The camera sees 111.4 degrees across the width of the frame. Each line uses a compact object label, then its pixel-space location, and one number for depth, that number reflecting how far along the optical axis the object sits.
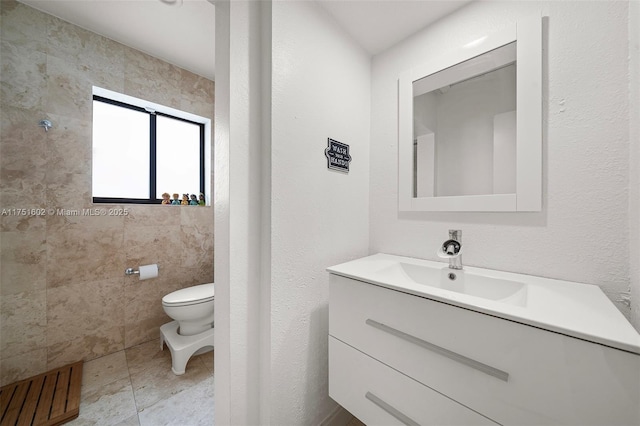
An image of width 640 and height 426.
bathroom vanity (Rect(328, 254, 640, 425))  0.45
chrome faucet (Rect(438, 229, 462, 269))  0.89
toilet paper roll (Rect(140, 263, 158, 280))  1.73
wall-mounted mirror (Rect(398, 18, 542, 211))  0.86
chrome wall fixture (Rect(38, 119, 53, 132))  1.40
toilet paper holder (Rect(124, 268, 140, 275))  1.71
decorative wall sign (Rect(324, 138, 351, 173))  1.10
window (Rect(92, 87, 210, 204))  1.76
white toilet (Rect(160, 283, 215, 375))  1.51
